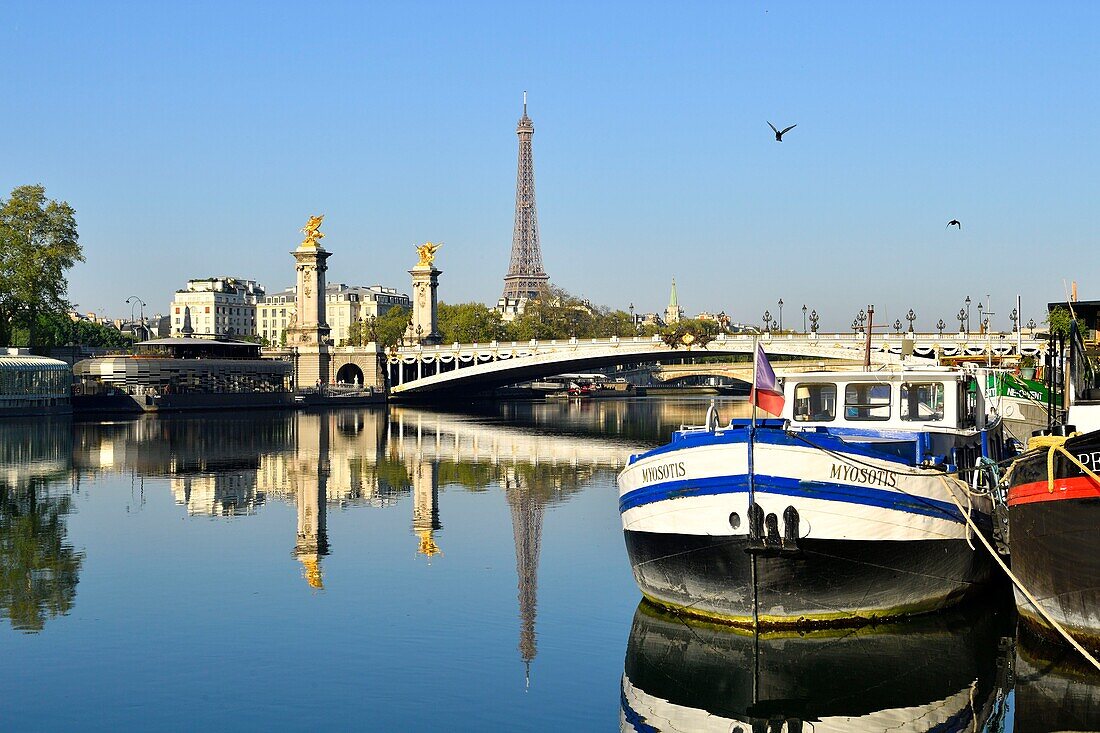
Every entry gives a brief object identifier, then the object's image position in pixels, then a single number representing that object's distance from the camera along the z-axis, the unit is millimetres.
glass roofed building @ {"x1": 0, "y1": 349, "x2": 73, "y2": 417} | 83875
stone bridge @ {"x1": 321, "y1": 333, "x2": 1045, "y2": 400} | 88812
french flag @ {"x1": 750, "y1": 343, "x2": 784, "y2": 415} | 20766
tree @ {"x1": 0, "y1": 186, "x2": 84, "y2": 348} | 89125
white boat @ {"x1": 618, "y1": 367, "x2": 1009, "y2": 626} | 19016
